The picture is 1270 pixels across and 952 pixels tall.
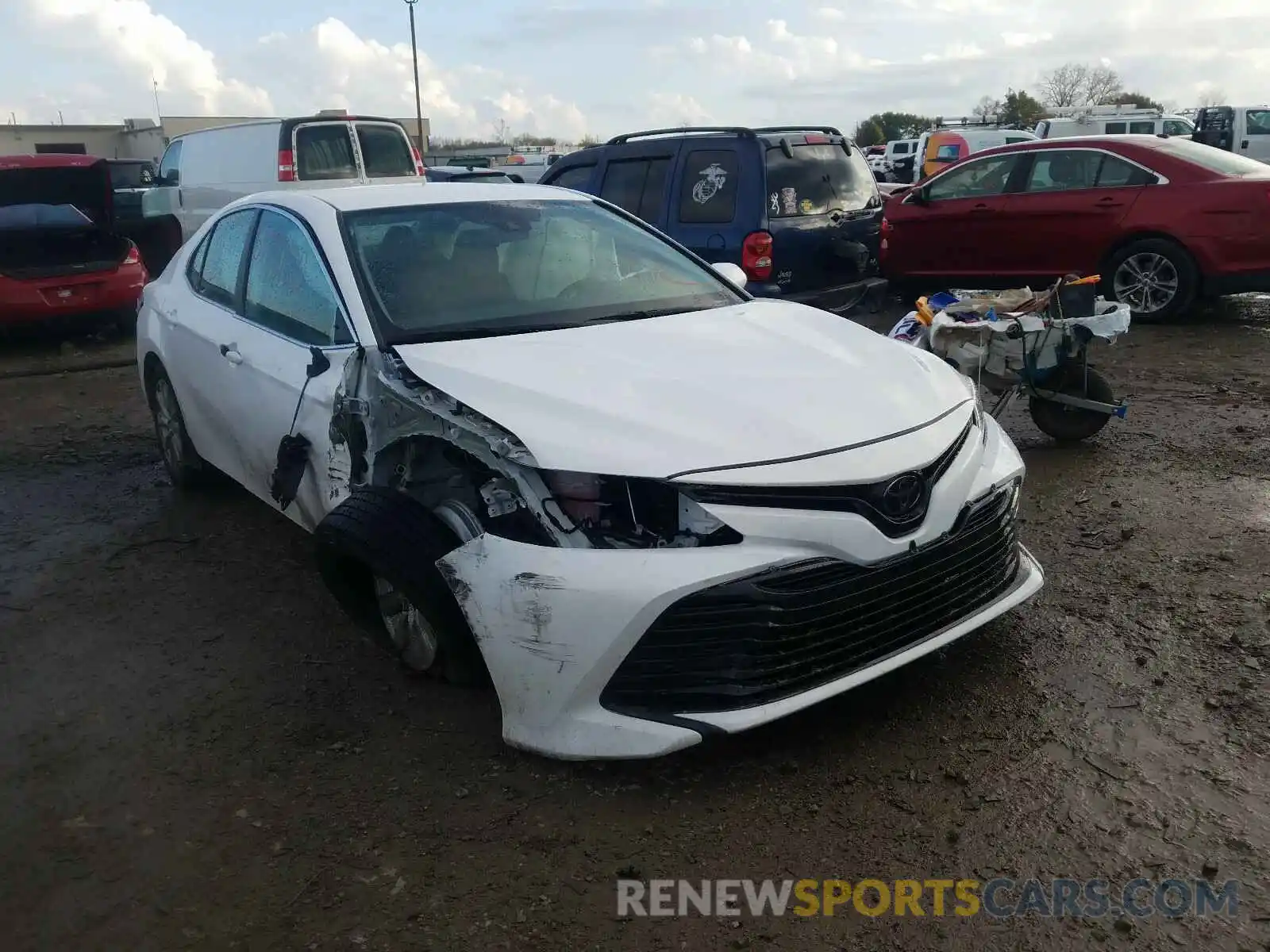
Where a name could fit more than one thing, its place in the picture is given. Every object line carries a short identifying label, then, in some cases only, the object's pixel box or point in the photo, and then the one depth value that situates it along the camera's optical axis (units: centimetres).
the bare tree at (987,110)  6060
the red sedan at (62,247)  973
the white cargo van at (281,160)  1177
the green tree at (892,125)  5875
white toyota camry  272
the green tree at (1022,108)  5324
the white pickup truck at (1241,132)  2044
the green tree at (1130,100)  5969
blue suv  746
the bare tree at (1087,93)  6999
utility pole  4725
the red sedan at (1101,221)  857
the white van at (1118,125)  2397
